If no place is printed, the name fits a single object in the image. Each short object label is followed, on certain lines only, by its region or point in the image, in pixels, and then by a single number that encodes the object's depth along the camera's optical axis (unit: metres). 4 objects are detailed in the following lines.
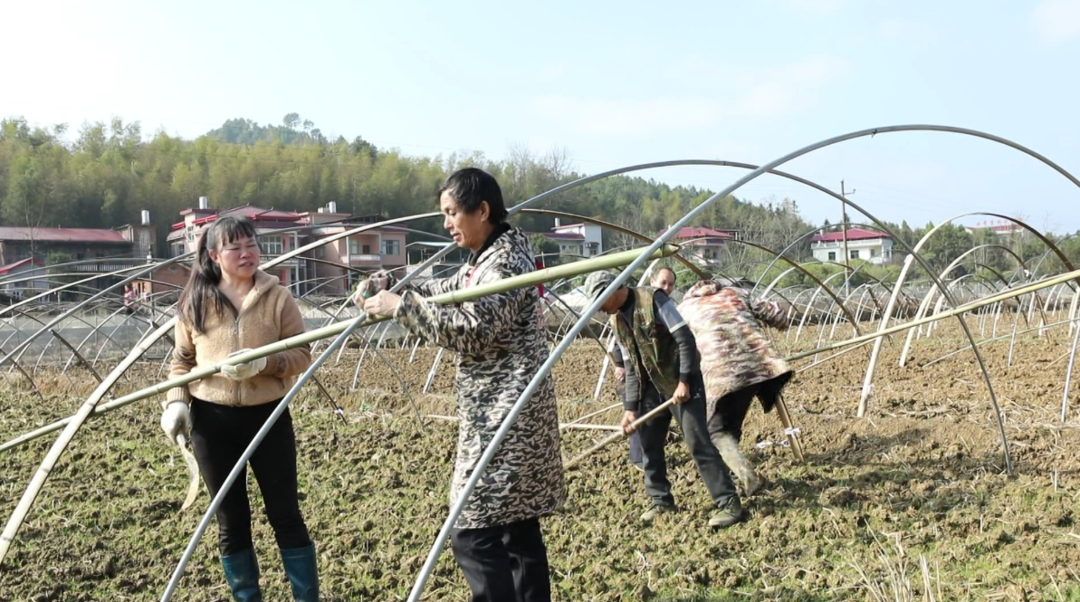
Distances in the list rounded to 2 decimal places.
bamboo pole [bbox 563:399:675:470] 4.48
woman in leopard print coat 2.50
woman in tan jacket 3.11
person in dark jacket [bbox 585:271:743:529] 4.27
